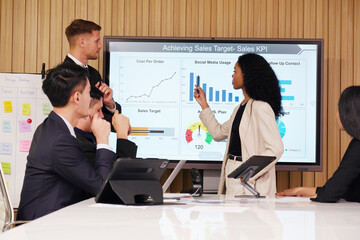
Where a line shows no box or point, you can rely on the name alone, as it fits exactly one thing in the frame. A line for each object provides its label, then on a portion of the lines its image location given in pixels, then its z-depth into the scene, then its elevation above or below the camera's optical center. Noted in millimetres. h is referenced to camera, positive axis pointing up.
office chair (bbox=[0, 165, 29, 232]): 2641 -414
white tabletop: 1532 -330
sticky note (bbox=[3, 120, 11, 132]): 4551 -23
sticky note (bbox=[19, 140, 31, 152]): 4539 -193
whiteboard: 4520 +37
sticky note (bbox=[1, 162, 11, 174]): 4520 -381
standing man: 4258 +636
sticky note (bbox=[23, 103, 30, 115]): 4566 +121
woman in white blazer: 3826 +8
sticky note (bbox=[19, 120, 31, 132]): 4559 -30
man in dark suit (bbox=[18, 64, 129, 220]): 2549 -219
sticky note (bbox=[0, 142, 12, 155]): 4535 -220
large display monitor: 4789 +353
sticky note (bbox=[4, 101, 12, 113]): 4559 +135
